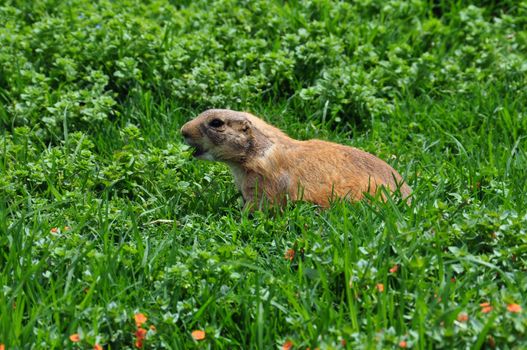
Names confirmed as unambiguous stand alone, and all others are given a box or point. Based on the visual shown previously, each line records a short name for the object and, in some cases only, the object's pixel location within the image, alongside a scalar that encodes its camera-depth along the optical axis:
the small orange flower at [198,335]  7.49
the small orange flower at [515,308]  7.21
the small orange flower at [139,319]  7.50
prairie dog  10.09
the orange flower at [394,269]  8.05
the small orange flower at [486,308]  7.36
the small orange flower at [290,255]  8.68
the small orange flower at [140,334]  7.52
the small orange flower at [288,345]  7.39
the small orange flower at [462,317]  7.23
